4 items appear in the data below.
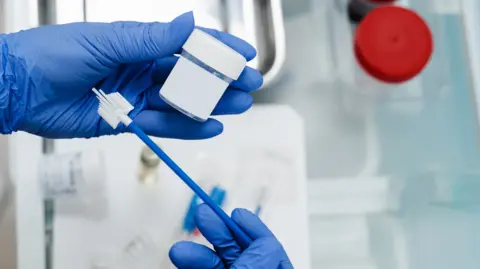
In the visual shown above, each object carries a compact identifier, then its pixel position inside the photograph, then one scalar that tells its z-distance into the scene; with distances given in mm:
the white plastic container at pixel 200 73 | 644
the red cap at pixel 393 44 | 835
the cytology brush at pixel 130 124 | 652
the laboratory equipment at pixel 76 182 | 787
